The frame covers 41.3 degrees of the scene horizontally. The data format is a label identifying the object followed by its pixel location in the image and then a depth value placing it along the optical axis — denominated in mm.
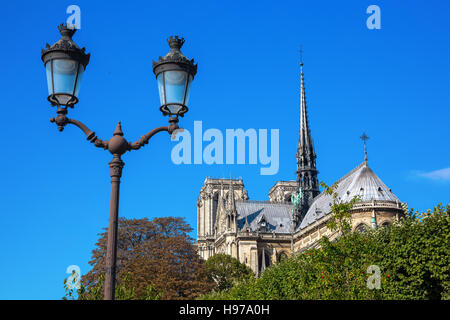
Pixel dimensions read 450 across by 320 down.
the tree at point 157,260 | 65562
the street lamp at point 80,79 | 13148
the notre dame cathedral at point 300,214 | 84812
